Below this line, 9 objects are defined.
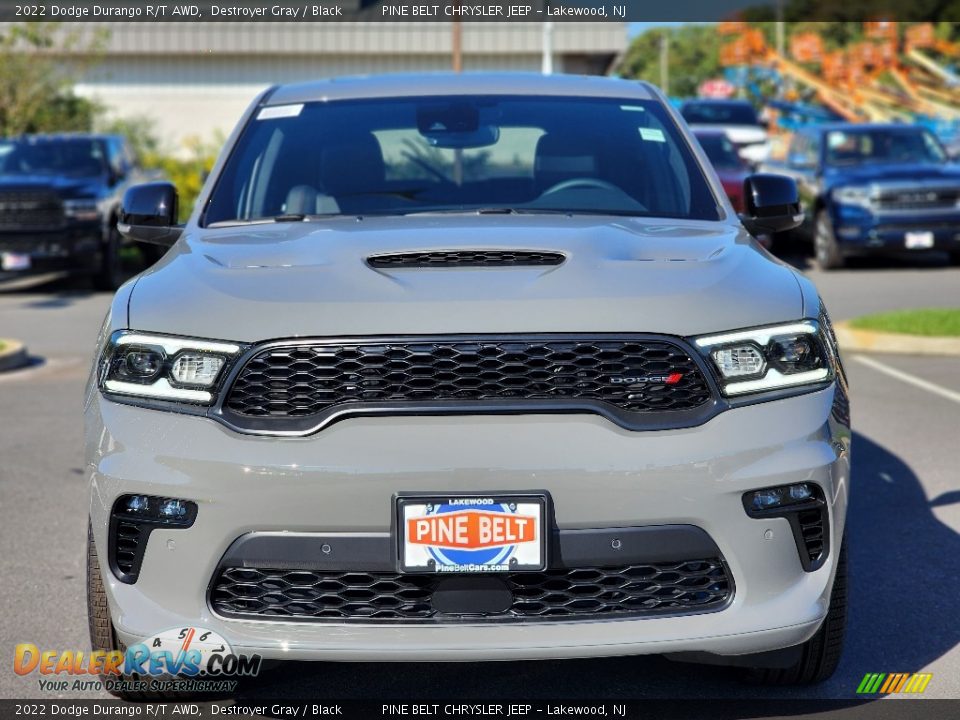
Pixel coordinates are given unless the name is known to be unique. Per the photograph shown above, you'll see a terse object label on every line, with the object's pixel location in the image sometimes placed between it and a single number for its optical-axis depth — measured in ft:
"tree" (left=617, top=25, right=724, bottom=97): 411.75
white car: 84.94
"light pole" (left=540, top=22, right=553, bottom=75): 106.93
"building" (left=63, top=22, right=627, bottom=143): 122.21
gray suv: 11.13
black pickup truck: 55.67
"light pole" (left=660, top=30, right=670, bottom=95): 368.79
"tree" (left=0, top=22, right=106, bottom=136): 88.07
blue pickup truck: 57.62
